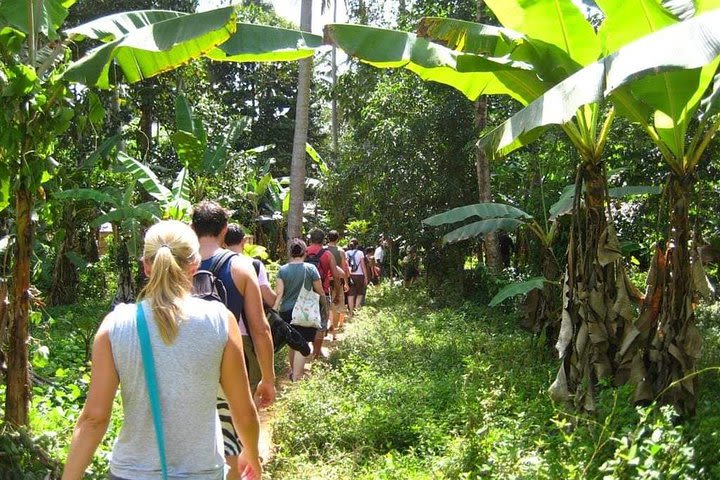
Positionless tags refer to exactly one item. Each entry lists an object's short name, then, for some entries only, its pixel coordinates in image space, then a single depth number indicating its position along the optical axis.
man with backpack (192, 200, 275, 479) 4.06
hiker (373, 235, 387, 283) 20.95
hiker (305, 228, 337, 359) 9.14
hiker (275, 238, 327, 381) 7.40
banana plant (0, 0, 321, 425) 4.44
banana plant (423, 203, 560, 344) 9.20
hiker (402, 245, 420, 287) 16.37
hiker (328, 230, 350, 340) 9.84
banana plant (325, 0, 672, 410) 5.52
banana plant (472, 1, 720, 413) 4.93
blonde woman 2.60
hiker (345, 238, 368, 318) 13.73
